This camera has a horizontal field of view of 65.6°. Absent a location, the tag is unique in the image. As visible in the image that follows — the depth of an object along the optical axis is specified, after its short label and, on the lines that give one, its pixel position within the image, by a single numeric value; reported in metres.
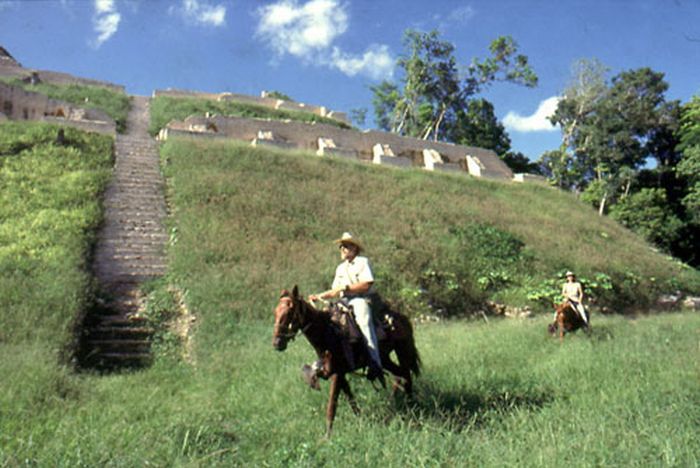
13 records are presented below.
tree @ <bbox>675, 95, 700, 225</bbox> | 24.53
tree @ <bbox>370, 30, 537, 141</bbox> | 42.78
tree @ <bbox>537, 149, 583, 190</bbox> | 44.72
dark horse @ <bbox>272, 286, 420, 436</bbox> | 5.80
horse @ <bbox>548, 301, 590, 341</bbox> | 11.49
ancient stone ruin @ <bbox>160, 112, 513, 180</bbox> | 29.47
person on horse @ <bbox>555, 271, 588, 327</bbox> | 11.70
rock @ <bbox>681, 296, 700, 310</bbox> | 19.48
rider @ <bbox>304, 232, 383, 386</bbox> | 6.36
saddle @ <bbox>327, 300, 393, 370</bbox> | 6.22
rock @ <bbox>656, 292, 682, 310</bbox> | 19.17
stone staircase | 10.80
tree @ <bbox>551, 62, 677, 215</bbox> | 44.25
